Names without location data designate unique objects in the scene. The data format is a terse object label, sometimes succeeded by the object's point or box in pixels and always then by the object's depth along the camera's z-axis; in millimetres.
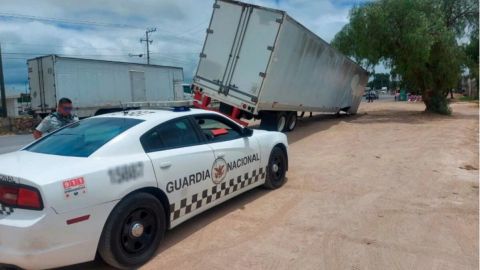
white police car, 3176
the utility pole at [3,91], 23536
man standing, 6031
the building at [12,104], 49719
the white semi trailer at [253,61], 11539
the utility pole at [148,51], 57056
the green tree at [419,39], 19703
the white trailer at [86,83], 18500
